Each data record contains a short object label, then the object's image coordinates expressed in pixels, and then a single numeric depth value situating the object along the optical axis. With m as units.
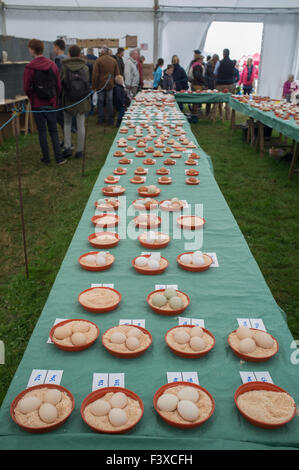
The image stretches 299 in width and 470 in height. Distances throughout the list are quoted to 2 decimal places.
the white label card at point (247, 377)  1.36
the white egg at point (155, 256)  2.09
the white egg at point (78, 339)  1.47
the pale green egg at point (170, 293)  1.75
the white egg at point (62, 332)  1.52
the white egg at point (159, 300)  1.72
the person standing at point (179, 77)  10.87
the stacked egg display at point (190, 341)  1.46
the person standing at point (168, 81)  10.64
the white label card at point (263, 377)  1.37
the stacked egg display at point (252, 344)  1.45
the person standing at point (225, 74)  10.66
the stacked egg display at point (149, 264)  2.01
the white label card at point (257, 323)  1.64
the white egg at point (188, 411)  1.18
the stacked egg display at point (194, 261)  2.05
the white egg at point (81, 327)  1.54
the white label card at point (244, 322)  1.66
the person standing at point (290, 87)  11.14
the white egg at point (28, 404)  1.21
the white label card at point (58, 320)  1.65
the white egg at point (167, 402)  1.21
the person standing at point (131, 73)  9.77
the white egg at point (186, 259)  2.09
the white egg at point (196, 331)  1.52
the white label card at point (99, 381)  1.33
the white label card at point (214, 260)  2.12
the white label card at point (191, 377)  1.37
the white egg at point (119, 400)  1.22
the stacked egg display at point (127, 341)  1.45
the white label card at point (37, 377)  1.35
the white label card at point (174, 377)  1.37
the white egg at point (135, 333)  1.50
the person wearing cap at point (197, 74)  10.30
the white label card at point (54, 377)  1.35
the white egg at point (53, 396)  1.23
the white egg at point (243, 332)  1.51
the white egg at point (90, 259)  2.09
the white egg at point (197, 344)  1.46
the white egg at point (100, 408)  1.20
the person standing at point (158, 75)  11.20
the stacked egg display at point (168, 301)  1.69
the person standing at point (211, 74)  11.46
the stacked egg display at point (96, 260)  2.05
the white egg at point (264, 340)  1.48
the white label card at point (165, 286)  1.90
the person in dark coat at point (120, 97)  8.90
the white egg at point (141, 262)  2.06
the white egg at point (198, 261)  2.07
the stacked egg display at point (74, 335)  1.48
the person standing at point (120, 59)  9.85
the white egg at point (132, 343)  1.46
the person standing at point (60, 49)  6.01
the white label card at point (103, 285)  1.92
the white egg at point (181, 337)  1.49
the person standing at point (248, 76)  11.06
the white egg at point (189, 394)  1.25
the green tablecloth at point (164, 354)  1.14
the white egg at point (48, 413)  1.16
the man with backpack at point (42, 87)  5.46
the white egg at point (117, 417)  1.17
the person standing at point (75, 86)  5.98
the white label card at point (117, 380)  1.34
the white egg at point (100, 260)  2.07
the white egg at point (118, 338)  1.49
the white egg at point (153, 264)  2.02
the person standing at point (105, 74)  8.67
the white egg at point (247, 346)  1.45
